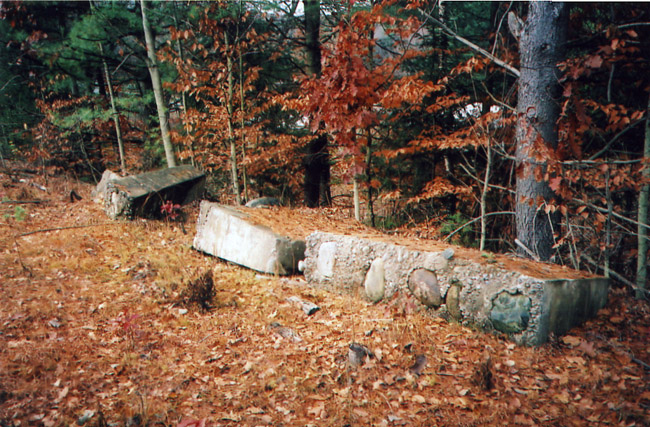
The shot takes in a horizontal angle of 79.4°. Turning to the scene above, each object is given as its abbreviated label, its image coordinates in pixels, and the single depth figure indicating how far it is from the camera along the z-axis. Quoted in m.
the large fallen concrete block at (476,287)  3.50
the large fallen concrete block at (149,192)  7.58
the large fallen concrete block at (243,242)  5.57
